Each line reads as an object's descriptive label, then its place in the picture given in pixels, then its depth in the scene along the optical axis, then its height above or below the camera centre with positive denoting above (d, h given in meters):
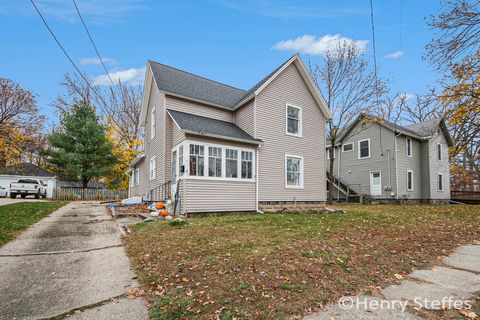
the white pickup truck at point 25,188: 23.17 -0.81
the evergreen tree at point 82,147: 26.06 +3.13
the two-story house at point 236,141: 10.82 +1.76
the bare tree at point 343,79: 20.36 +7.65
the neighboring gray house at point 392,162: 21.80 +1.66
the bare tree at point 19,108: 24.67 +6.69
